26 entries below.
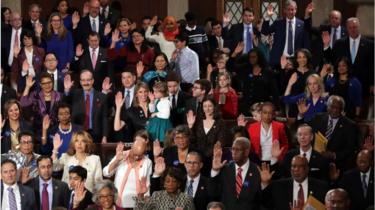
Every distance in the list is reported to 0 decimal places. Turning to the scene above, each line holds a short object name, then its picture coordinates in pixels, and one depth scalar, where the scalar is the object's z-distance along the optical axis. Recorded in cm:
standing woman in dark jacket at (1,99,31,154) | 1592
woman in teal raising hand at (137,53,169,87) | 1717
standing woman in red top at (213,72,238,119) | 1666
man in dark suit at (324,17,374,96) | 1752
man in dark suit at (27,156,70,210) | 1514
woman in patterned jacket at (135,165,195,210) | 1460
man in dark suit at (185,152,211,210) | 1491
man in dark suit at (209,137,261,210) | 1494
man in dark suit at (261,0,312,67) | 1852
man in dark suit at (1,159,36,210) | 1505
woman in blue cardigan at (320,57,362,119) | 1669
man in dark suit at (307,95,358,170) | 1580
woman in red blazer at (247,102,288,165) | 1559
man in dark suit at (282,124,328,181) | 1527
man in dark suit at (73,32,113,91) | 1784
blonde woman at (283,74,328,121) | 1631
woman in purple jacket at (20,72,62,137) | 1645
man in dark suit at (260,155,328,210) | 1483
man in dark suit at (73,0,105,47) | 1872
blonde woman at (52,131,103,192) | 1544
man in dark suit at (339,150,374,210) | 1501
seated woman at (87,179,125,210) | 1464
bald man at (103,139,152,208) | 1517
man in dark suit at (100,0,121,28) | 1930
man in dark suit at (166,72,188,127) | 1642
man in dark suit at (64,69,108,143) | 1644
